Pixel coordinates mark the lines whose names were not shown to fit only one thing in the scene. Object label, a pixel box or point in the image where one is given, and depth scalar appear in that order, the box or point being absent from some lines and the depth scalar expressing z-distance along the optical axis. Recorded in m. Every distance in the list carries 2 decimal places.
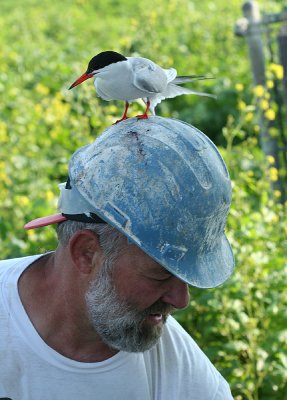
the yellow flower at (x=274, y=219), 8.00
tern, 4.43
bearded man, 3.95
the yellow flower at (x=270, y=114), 9.20
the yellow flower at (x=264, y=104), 9.17
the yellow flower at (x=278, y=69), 9.52
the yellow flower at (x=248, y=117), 8.74
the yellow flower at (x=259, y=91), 9.28
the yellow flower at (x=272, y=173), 8.63
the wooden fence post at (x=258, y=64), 10.70
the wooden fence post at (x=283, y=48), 10.10
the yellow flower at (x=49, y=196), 9.45
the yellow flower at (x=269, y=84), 9.67
